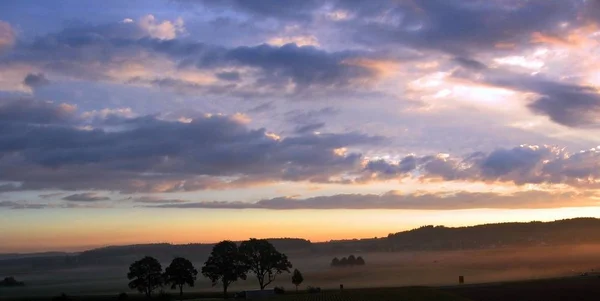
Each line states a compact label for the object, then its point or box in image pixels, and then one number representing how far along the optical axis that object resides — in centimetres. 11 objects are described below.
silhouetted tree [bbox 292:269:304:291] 13788
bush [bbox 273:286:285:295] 12744
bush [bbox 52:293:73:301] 12285
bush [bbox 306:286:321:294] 12514
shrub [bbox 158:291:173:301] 12301
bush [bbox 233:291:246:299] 11706
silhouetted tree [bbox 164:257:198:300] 12631
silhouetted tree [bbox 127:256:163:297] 12800
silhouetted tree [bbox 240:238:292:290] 13300
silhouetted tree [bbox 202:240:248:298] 12850
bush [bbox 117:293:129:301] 12218
